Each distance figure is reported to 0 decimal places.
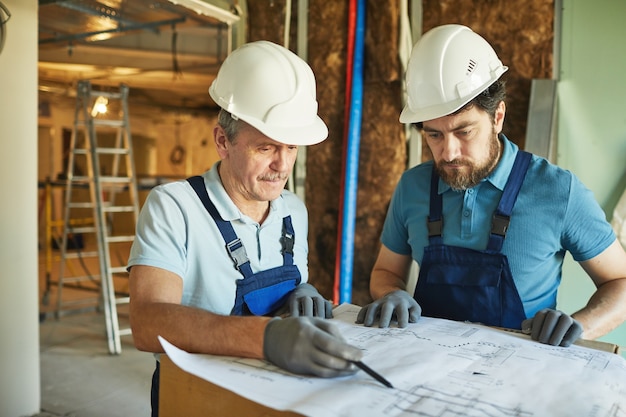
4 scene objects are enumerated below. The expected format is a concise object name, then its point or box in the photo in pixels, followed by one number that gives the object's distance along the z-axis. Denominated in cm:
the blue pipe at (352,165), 333
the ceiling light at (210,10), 336
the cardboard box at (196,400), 101
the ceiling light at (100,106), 480
